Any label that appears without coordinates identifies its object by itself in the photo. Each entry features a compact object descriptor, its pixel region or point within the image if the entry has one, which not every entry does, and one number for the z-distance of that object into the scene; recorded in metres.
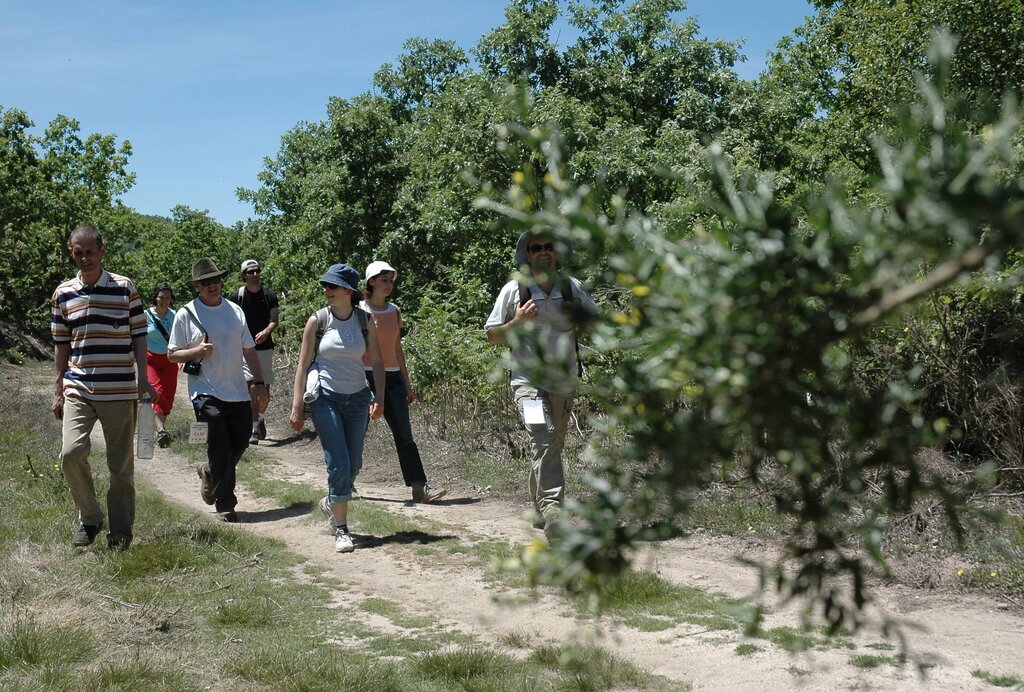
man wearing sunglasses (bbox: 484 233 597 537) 6.55
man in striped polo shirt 6.66
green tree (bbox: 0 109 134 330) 26.41
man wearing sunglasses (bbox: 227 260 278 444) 11.66
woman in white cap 8.81
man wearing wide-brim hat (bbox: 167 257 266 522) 8.19
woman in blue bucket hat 7.36
